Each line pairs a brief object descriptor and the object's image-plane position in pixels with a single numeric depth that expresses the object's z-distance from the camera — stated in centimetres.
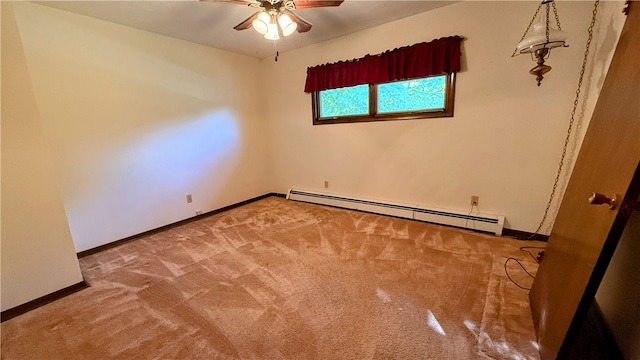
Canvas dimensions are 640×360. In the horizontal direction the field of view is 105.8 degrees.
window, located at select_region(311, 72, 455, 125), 272
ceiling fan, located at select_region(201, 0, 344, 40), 182
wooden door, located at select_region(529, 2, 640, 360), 88
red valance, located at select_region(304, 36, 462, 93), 251
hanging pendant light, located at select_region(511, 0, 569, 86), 168
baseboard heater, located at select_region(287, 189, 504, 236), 256
